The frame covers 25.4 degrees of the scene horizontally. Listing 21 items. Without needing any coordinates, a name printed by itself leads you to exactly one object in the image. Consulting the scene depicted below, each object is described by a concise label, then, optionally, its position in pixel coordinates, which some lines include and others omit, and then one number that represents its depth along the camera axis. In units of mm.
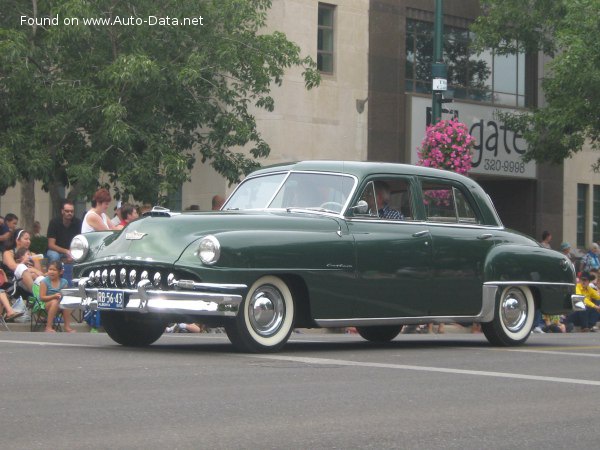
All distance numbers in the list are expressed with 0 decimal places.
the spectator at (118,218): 17766
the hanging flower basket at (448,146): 25578
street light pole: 25156
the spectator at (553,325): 22328
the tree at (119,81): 24312
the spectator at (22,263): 18172
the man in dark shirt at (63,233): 18484
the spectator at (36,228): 27547
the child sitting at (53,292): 17172
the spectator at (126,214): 17666
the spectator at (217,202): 17062
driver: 12920
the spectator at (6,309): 17672
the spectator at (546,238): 26930
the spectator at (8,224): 21325
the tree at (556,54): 30781
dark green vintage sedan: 11281
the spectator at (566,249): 27469
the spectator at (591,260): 27378
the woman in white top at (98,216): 16578
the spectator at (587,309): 23125
